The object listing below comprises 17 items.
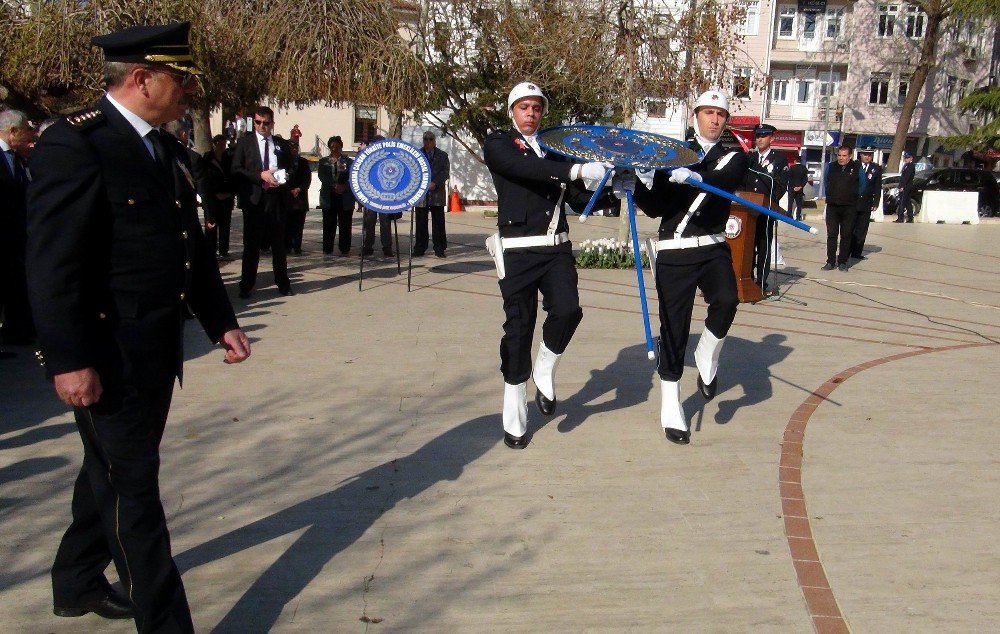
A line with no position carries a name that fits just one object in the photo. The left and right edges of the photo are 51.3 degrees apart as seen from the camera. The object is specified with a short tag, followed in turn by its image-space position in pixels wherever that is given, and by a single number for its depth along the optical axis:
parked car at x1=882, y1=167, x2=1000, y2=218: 31.97
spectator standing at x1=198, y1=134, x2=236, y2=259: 12.12
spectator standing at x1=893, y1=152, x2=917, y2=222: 27.98
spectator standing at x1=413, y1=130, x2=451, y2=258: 15.85
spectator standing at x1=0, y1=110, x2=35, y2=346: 8.24
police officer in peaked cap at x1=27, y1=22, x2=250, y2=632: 3.19
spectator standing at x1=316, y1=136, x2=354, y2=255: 15.73
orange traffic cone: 28.17
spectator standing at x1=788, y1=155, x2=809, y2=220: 17.25
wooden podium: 12.12
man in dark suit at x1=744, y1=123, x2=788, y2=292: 12.45
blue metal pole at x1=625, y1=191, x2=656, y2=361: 5.73
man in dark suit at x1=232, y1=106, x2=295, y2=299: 11.45
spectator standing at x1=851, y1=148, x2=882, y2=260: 16.80
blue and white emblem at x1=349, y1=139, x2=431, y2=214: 12.30
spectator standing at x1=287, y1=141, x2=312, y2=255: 12.95
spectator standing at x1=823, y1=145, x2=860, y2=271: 15.69
